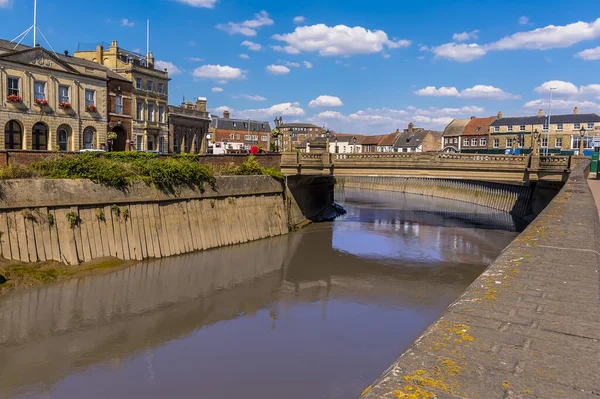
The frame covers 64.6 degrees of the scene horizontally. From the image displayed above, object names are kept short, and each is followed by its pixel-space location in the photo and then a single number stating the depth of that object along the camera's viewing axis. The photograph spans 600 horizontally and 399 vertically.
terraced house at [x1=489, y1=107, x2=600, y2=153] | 78.00
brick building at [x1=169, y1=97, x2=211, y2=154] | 59.59
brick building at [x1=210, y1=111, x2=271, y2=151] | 98.88
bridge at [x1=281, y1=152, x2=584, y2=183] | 32.77
